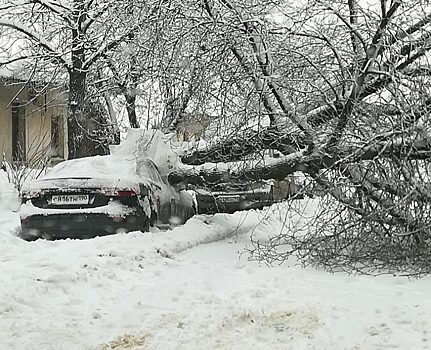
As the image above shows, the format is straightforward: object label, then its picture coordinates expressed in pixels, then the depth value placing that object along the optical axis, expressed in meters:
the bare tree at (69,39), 15.00
